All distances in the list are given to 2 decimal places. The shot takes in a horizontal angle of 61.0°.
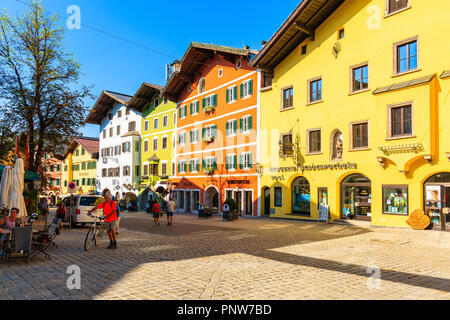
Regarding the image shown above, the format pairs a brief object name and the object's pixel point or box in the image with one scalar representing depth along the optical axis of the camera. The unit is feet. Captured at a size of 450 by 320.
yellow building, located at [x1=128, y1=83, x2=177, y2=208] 141.18
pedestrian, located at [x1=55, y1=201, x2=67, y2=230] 63.36
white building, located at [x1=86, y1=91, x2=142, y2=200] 160.15
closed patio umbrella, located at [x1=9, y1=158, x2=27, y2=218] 44.01
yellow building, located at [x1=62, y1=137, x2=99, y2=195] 192.22
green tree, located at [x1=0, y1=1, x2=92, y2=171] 72.64
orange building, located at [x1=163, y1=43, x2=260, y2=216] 101.40
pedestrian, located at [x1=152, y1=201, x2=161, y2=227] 72.59
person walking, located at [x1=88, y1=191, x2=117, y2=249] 39.70
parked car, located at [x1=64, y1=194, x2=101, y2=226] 67.62
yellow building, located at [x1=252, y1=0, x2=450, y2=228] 59.26
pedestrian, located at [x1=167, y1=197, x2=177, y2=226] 73.82
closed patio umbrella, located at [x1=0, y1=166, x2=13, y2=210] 44.39
